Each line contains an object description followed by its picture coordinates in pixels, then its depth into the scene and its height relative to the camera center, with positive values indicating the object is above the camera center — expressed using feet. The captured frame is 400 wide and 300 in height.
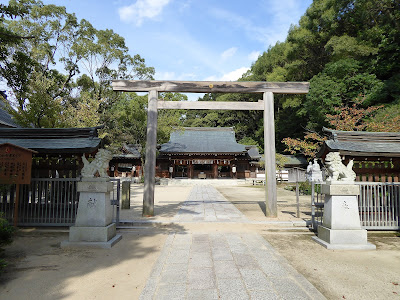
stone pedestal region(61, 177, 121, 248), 15.61 -3.41
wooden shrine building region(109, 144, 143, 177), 93.89 +2.09
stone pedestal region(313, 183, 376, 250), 15.40 -3.24
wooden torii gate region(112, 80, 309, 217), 24.34 +8.40
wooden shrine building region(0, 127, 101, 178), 21.66 +2.15
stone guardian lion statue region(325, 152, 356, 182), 16.31 +0.00
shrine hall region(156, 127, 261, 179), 91.56 +4.67
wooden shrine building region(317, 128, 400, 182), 21.99 +1.94
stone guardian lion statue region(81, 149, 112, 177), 16.51 +0.20
